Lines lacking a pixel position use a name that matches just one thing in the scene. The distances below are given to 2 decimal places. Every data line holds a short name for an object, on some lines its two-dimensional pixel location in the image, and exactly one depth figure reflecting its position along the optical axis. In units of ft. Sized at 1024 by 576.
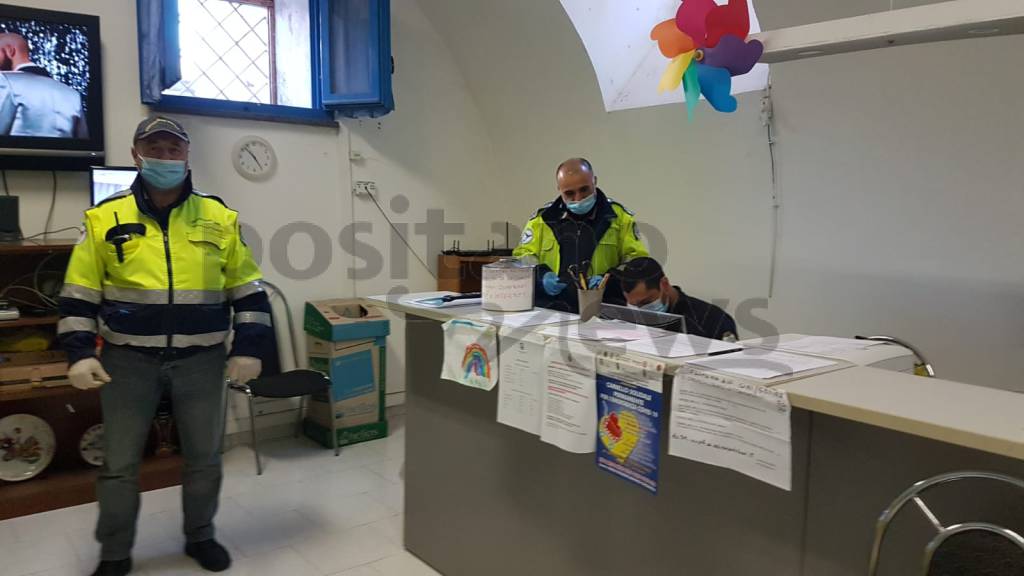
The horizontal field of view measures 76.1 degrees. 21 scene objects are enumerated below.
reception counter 3.59
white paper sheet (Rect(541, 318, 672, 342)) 5.51
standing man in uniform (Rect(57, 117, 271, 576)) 6.91
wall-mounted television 9.23
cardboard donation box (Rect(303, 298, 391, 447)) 11.69
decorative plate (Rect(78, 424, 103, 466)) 9.86
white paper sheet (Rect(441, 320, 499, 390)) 6.10
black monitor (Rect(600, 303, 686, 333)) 6.21
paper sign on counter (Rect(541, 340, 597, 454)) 5.14
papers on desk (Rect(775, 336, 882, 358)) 5.08
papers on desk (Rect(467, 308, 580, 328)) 6.15
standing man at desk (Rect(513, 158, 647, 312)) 8.82
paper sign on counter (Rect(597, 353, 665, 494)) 4.74
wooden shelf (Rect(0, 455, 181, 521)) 9.00
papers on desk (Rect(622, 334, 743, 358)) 4.91
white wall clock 11.59
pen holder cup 6.41
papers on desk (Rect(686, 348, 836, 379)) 4.28
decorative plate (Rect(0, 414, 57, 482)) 9.22
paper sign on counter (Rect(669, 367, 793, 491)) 3.90
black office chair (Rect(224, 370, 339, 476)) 10.22
